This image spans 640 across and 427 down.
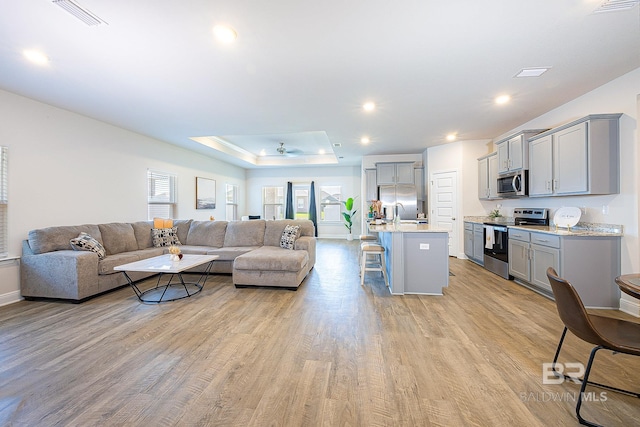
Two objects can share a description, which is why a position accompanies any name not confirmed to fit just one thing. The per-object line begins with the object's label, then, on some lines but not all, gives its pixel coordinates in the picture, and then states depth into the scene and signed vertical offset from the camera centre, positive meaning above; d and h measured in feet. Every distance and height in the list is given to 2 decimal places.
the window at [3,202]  10.49 +0.38
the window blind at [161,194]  18.10 +1.25
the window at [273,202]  31.89 +1.13
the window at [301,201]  31.17 +1.22
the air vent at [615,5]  6.11 +4.87
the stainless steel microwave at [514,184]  13.80 +1.48
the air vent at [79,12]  5.98 +4.77
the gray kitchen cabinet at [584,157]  10.04 +2.22
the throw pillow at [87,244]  11.54 -1.47
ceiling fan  23.47 +5.94
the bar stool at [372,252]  12.92 -2.27
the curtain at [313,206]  30.53 +0.61
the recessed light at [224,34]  6.89 +4.81
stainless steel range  13.80 -1.47
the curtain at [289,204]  31.12 +0.86
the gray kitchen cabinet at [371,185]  23.53 +2.36
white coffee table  10.43 -2.30
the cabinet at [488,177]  16.40 +2.26
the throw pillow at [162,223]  15.25 -0.69
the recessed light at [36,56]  7.88 +4.81
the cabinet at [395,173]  22.81 +3.34
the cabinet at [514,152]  13.57 +3.27
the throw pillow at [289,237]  14.96 -1.48
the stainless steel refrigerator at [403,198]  21.76 +1.12
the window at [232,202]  28.30 +1.06
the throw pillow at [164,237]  15.79 -1.56
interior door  19.56 +0.64
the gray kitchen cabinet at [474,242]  16.44 -2.04
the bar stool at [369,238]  16.09 -1.67
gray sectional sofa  10.65 -2.12
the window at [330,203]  30.50 +0.95
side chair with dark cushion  4.69 -2.36
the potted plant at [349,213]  28.48 -0.21
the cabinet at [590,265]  9.92 -2.07
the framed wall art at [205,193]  22.79 +1.66
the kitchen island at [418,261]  11.68 -2.24
